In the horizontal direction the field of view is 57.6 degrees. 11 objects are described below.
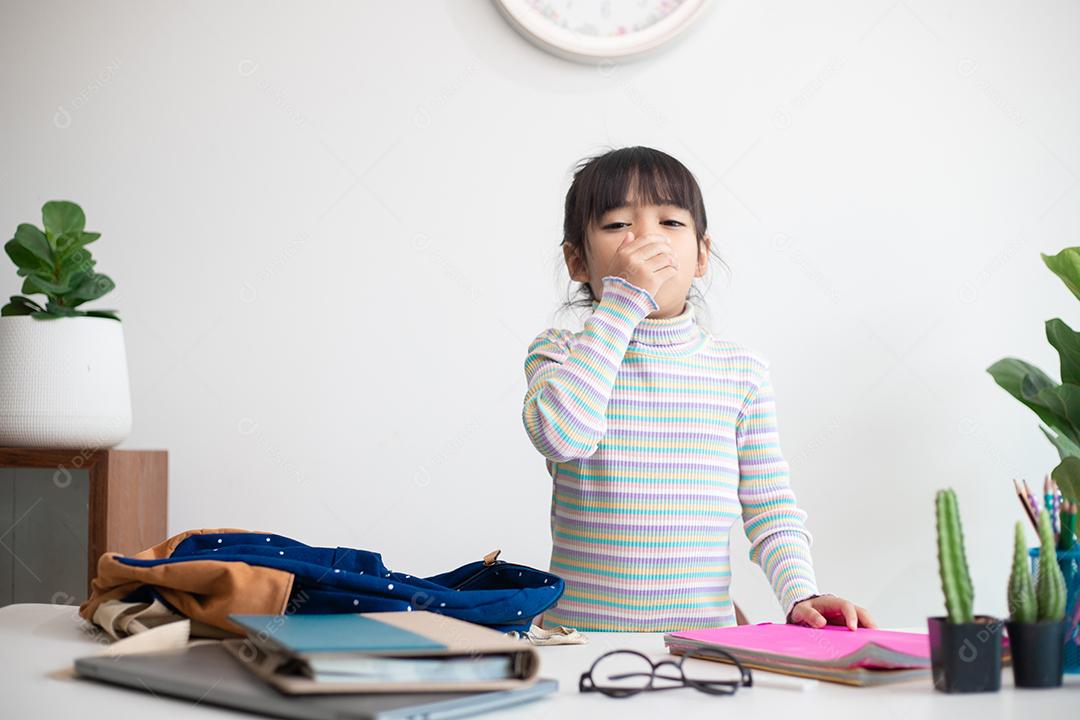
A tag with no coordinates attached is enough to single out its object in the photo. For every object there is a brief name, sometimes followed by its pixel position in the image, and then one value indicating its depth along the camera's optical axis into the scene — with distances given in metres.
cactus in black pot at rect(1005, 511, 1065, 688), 0.63
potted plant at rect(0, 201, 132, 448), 1.50
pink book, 0.66
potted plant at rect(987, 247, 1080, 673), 1.54
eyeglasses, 0.62
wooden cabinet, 1.47
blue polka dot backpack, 0.74
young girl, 1.11
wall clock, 1.83
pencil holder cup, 0.69
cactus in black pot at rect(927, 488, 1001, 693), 0.60
